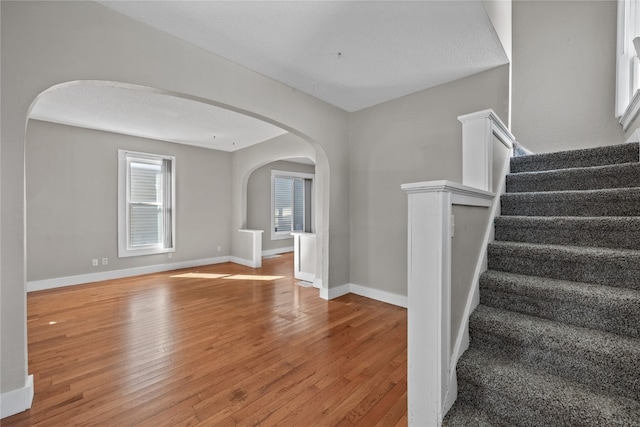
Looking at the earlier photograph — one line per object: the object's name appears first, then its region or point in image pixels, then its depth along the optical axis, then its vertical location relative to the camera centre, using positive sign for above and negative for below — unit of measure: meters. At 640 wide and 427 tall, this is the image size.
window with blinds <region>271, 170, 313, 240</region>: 7.29 +0.23
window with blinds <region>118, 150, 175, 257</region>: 4.77 +0.14
